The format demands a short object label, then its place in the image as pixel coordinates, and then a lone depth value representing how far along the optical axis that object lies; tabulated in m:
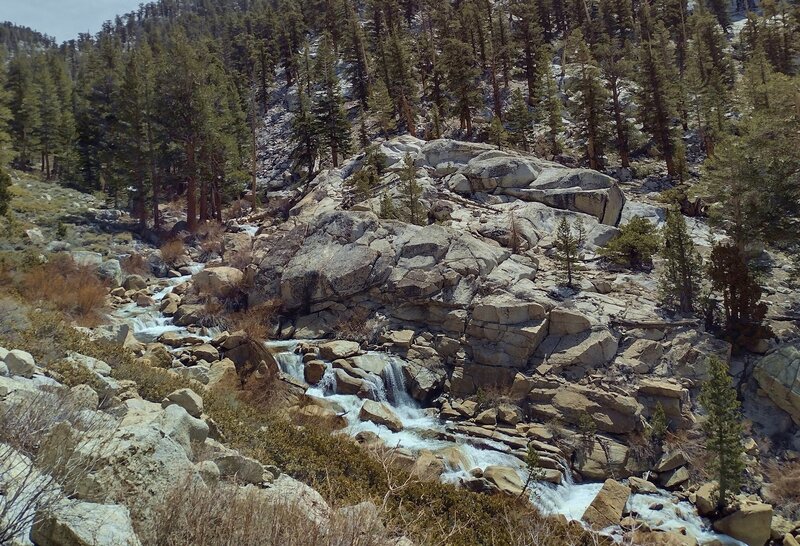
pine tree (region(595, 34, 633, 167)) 32.72
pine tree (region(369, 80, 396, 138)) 37.81
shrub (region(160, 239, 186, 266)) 26.28
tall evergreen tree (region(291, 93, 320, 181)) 37.78
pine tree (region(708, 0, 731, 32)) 60.31
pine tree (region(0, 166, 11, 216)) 21.52
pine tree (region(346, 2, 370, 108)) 50.25
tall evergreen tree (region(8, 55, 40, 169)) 46.97
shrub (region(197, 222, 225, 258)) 27.59
